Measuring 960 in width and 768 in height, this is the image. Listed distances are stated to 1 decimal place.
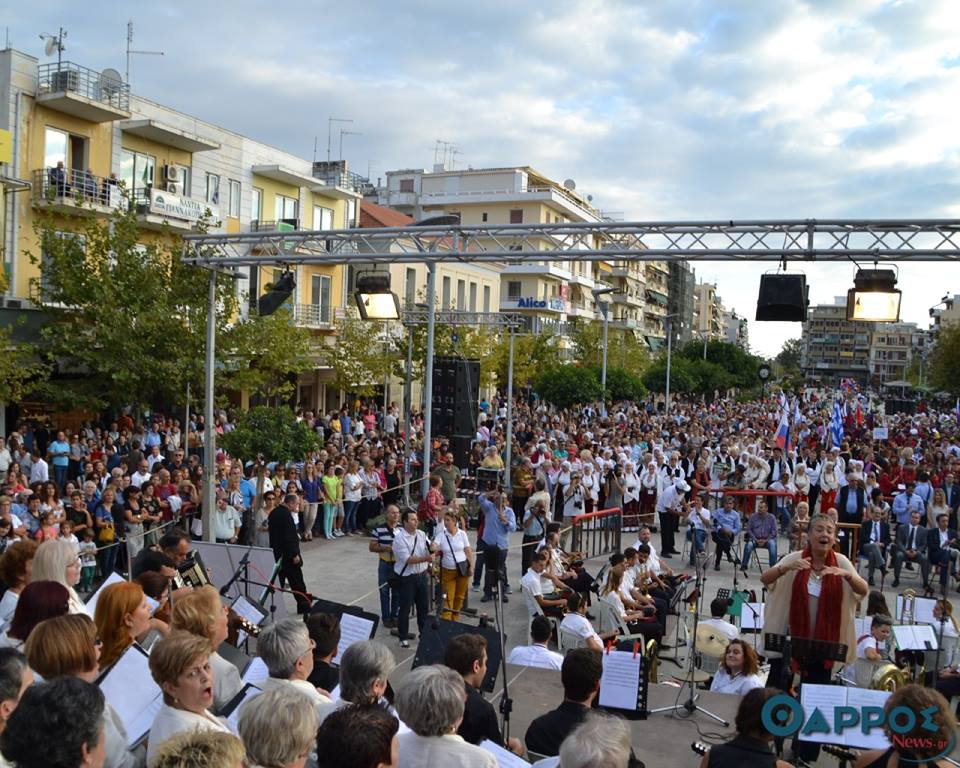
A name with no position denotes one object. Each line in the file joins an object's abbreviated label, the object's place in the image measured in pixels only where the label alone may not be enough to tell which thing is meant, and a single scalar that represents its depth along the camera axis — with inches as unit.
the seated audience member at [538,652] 295.3
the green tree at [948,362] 1888.5
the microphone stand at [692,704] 273.7
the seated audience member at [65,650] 160.2
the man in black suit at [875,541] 552.1
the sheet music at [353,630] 275.7
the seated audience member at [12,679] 142.6
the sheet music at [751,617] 398.6
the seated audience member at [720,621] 358.3
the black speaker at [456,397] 824.9
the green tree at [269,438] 626.2
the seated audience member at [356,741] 127.7
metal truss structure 439.8
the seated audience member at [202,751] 111.7
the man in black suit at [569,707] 195.5
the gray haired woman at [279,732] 133.6
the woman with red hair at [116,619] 196.7
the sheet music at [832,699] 216.8
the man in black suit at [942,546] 542.6
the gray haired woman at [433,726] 154.6
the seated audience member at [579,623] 338.4
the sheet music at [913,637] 329.7
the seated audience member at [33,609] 190.7
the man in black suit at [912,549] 548.7
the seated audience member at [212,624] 199.8
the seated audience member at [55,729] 121.6
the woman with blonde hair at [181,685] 155.3
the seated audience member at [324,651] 216.4
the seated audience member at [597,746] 139.3
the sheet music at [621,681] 265.3
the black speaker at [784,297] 459.2
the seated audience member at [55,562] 223.5
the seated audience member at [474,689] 196.5
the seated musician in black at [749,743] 162.7
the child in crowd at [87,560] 440.5
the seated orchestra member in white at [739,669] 292.7
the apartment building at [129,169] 919.0
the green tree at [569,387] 1371.8
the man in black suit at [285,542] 416.2
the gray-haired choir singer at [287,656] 186.4
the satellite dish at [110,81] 999.6
